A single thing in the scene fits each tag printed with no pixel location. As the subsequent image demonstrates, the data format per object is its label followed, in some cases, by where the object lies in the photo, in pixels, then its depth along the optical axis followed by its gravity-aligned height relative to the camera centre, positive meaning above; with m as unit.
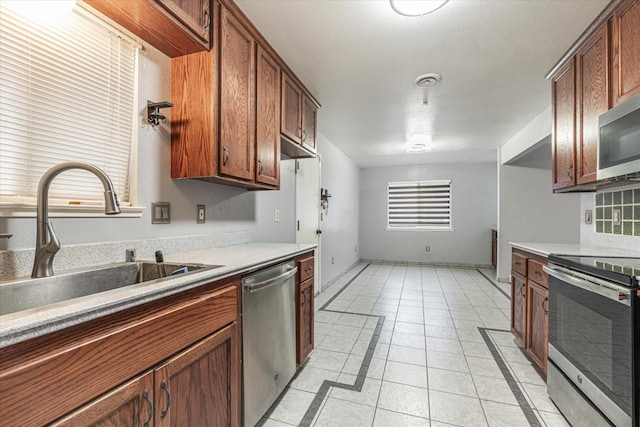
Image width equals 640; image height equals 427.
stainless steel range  1.16 -0.56
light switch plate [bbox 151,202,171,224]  1.60 +0.01
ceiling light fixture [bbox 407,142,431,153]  4.59 +1.14
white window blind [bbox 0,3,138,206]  1.07 +0.47
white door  3.59 +0.19
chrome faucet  1.02 +0.00
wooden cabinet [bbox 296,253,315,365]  1.99 -0.64
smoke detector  2.39 +1.17
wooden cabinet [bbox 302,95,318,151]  2.65 +0.89
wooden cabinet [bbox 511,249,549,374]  1.96 -0.65
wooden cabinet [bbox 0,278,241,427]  0.63 -0.43
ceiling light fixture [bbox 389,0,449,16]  1.53 +1.13
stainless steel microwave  1.46 +0.43
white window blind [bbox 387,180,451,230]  6.49 +0.30
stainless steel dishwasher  1.41 -0.65
